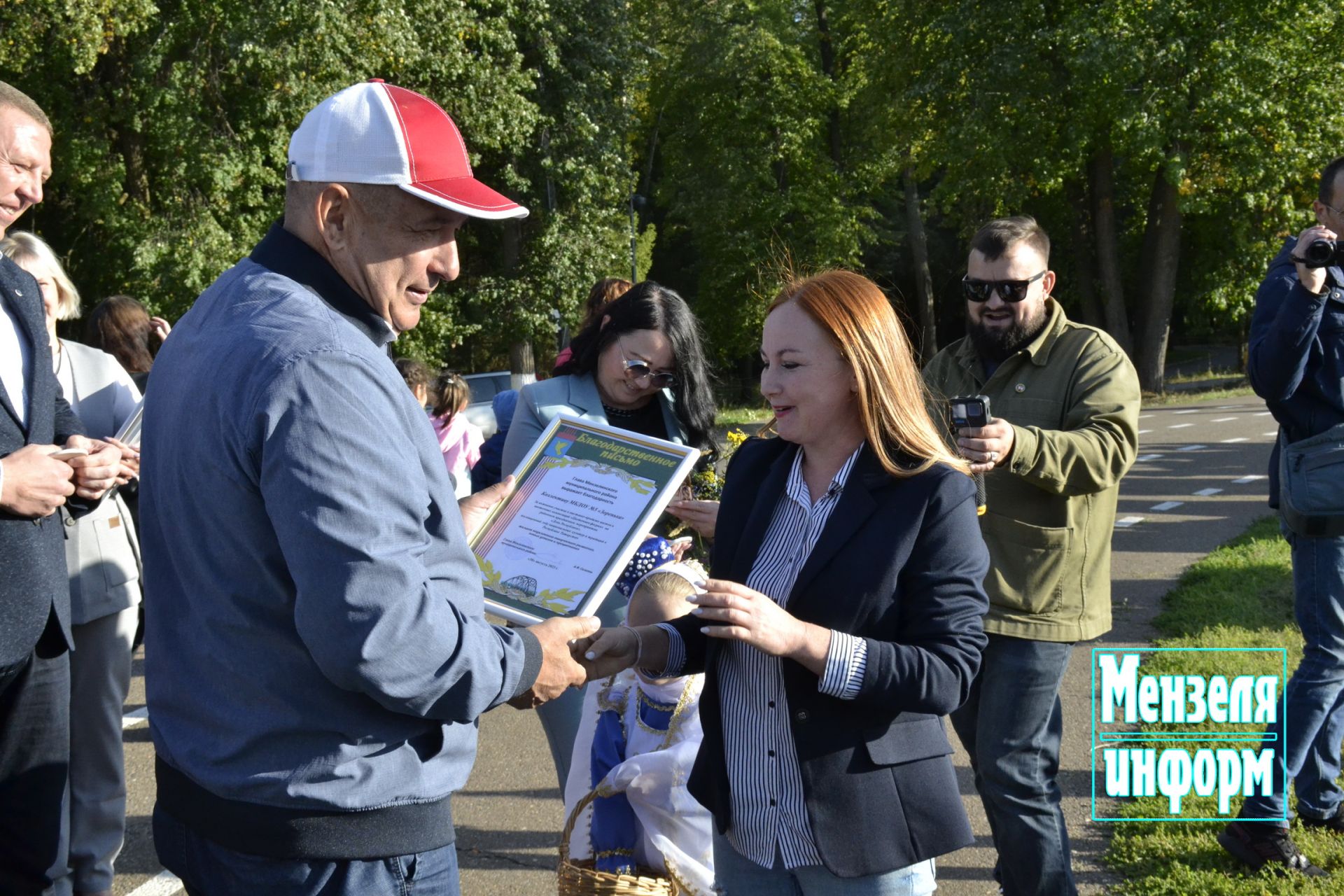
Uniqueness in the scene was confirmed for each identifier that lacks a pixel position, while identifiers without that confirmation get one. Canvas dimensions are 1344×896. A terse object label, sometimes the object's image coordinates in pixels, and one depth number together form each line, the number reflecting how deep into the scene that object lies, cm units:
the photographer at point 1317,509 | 400
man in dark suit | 317
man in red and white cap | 182
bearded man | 356
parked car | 1620
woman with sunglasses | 397
